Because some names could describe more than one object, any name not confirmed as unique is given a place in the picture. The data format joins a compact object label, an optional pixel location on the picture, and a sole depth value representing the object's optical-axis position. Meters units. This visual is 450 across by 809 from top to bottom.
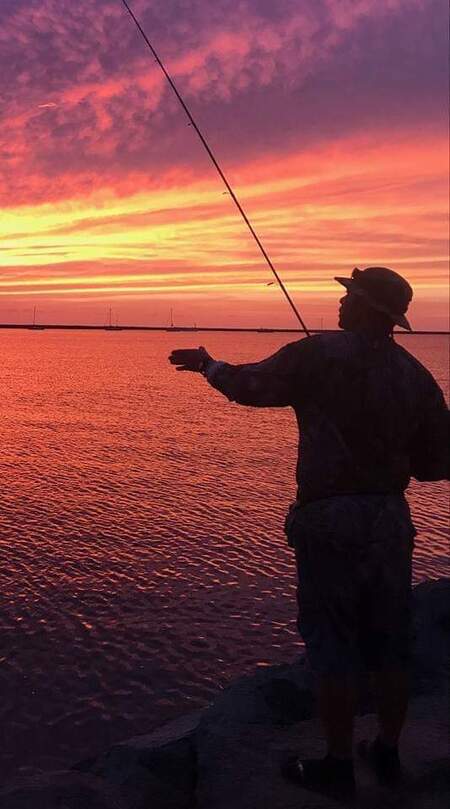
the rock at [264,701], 5.35
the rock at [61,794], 4.36
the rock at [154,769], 4.67
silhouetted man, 4.06
